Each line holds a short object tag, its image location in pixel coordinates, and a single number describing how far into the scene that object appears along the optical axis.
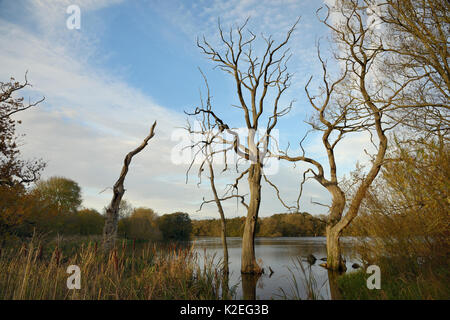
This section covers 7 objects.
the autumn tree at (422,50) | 7.41
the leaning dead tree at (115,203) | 10.04
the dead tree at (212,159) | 10.69
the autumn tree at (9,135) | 13.72
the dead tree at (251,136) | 11.52
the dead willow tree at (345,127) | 10.51
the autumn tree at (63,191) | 31.22
